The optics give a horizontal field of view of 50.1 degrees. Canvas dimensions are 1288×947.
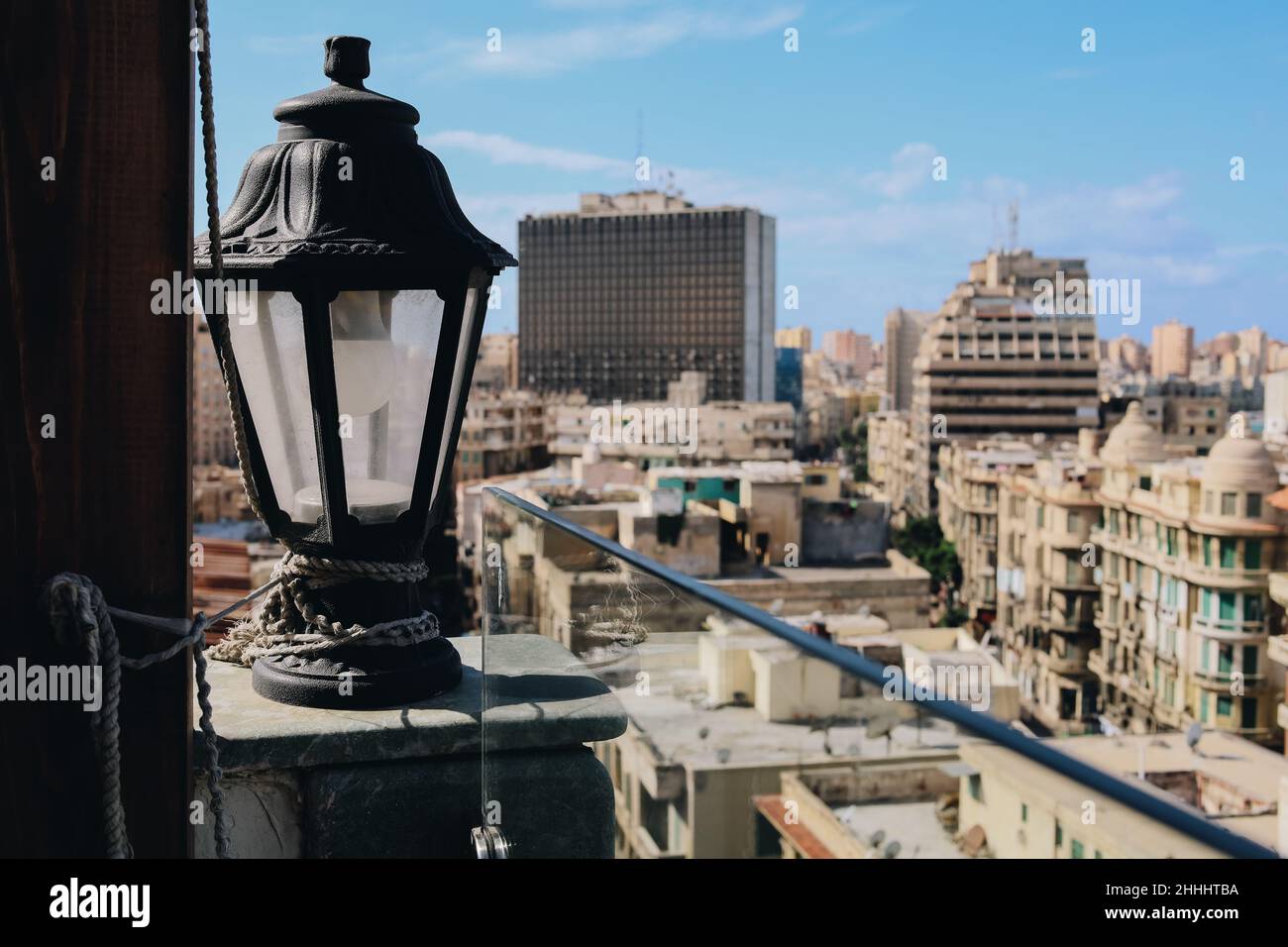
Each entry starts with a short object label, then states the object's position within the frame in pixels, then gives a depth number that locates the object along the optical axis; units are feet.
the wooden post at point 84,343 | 4.80
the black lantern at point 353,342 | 6.65
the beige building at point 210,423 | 179.11
